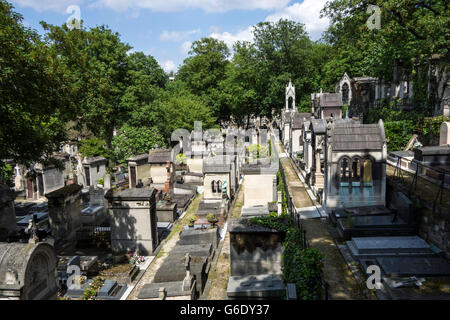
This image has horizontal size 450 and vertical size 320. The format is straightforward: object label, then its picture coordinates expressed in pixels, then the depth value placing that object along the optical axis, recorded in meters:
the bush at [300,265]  7.90
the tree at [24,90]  9.79
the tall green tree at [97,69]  17.83
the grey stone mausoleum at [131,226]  13.48
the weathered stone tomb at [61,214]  15.01
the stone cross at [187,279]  9.71
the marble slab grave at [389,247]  10.59
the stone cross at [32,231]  7.73
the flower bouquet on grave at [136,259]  12.62
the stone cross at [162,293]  9.01
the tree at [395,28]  16.66
